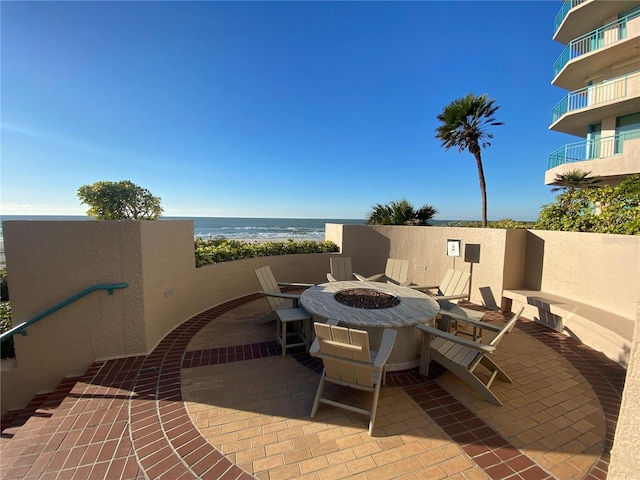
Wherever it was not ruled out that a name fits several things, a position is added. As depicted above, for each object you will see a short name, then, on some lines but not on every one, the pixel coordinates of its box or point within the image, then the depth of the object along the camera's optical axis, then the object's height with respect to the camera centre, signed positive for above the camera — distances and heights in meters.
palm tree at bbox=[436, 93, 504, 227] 10.64 +4.49
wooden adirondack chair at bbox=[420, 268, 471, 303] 5.06 -1.20
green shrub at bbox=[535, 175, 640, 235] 4.61 +0.37
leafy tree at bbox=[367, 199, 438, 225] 8.55 +0.43
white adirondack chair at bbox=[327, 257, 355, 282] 6.41 -1.12
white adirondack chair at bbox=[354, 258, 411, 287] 6.07 -1.12
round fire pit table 3.25 -1.24
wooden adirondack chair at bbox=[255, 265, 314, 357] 3.79 -1.42
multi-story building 10.46 +6.49
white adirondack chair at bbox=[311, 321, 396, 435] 2.35 -1.30
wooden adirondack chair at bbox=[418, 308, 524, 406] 2.74 -1.56
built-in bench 3.67 -1.55
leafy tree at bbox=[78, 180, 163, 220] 6.90 +0.68
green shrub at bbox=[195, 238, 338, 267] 5.94 -0.68
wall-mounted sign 6.12 -0.50
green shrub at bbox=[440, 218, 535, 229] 7.76 +0.11
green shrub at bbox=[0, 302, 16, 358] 3.66 -1.71
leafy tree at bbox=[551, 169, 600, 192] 8.62 +1.67
